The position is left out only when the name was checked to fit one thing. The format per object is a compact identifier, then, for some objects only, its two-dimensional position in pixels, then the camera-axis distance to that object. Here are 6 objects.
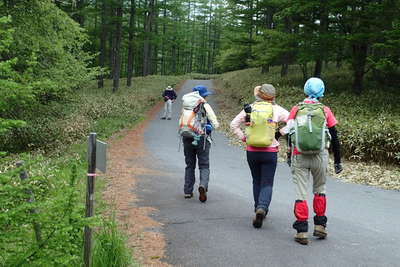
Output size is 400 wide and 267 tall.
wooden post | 4.22
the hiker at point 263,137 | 5.96
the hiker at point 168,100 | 22.70
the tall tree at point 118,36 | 29.38
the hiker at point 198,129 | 7.37
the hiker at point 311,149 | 5.30
